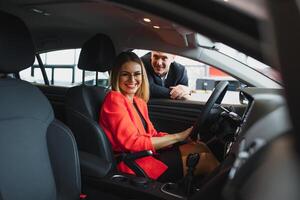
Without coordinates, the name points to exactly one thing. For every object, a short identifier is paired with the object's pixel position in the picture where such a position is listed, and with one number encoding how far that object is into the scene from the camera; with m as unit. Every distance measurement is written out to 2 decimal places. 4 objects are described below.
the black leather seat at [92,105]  1.66
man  2.44
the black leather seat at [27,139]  1.28
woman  1.72
